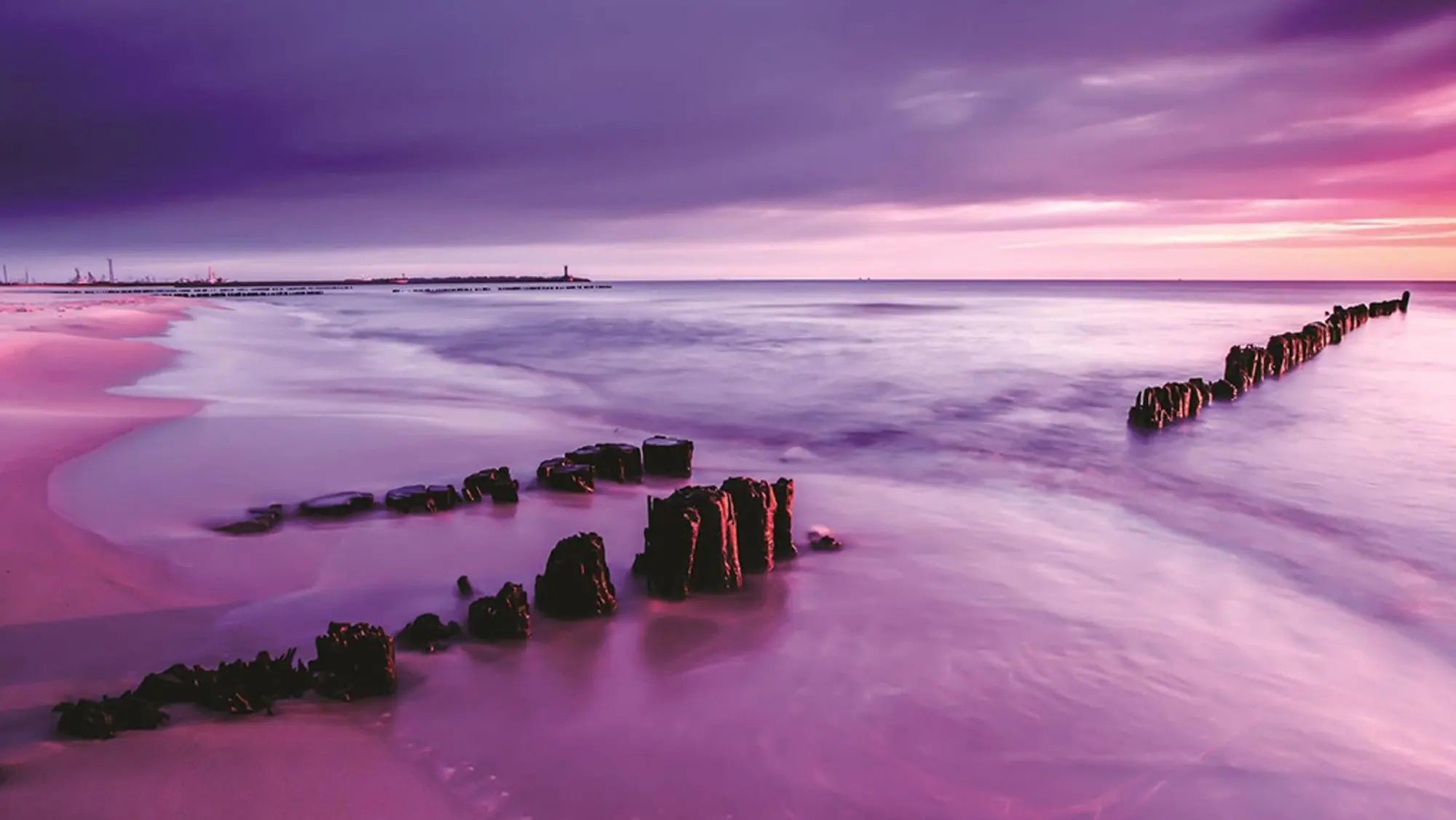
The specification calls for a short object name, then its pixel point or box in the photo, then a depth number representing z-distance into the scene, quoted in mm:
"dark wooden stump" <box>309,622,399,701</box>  4496
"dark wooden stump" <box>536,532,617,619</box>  5680
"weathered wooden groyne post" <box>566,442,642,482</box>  9453
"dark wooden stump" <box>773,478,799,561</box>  7070
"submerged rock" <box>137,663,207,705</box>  4199
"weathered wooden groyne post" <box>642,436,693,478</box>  9852
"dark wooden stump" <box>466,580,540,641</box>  5270
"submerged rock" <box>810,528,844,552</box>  7395
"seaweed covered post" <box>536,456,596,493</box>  8875
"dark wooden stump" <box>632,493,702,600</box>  6055
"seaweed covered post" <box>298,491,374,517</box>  7680
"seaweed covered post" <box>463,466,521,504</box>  8328
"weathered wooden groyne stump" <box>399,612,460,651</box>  5076
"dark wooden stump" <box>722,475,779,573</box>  6703
